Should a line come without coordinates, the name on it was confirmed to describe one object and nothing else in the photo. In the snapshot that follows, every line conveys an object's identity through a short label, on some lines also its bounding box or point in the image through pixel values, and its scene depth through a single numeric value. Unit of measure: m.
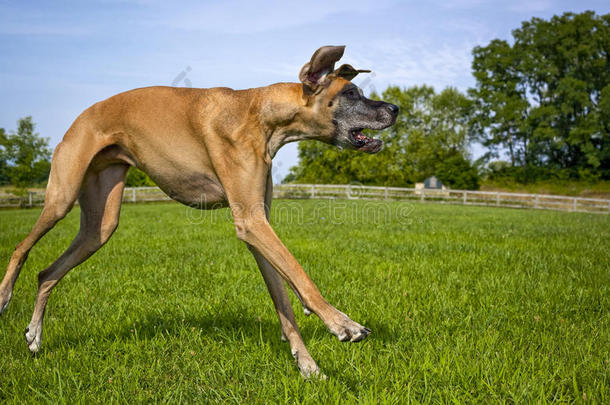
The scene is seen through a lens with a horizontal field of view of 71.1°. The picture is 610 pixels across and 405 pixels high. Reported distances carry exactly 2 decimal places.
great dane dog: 2.76
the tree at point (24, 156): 35.44
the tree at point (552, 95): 40.16
